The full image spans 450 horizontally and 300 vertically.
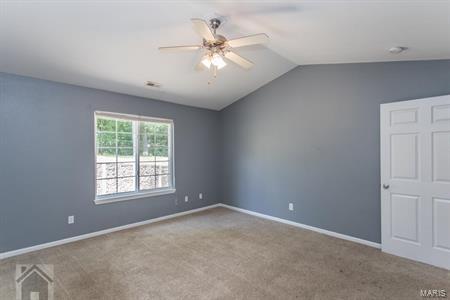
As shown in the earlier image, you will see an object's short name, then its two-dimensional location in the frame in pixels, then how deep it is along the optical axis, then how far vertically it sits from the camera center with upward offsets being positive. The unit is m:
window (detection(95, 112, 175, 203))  4.05 -0.08
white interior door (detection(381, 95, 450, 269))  2.77 -0.37
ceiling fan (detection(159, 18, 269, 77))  1.99 +1.06
